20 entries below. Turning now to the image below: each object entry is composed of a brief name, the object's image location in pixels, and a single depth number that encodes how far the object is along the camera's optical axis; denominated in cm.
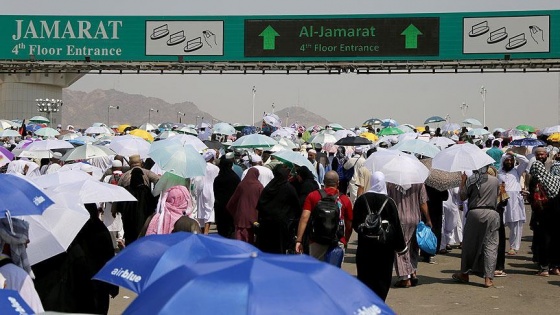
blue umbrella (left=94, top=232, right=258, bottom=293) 533
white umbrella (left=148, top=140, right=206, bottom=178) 1161
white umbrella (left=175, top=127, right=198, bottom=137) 3041
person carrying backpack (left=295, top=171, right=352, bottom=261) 970
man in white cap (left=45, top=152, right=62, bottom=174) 1571
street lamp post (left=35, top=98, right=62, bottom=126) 5120
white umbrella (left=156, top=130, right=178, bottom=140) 2561
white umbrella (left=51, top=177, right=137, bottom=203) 785
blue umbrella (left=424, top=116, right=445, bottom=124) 4238
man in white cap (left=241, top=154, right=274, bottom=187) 1491
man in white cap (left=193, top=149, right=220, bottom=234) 1448
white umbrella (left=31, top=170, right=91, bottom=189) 845
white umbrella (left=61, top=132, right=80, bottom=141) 2425
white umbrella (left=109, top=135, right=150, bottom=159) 1782
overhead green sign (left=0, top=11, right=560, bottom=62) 4194
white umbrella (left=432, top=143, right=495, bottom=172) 1234
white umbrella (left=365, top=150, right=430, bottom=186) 1162
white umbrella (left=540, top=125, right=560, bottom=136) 3100
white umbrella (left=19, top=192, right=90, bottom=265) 648
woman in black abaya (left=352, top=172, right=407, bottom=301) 954
